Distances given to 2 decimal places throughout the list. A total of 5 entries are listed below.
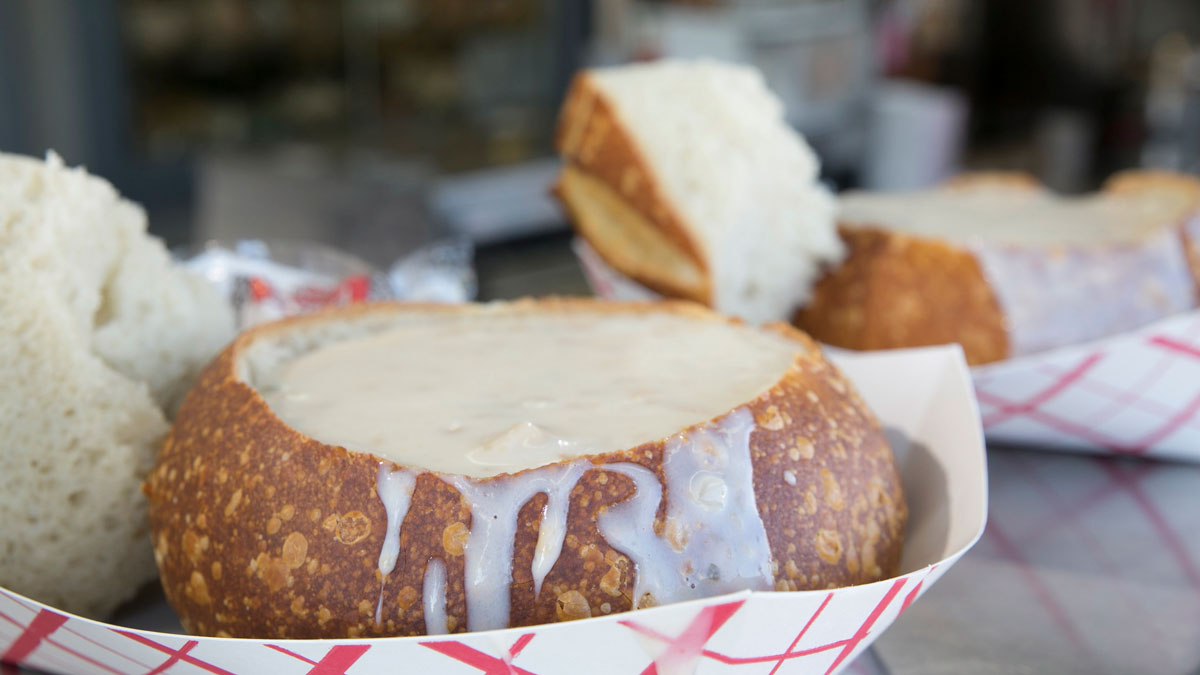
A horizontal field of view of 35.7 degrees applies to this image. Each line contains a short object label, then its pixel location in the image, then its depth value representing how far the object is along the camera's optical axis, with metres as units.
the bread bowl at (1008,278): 0.46
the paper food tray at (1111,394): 0.43
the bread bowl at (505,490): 0.33
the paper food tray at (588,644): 0.32
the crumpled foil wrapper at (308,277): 0.48
